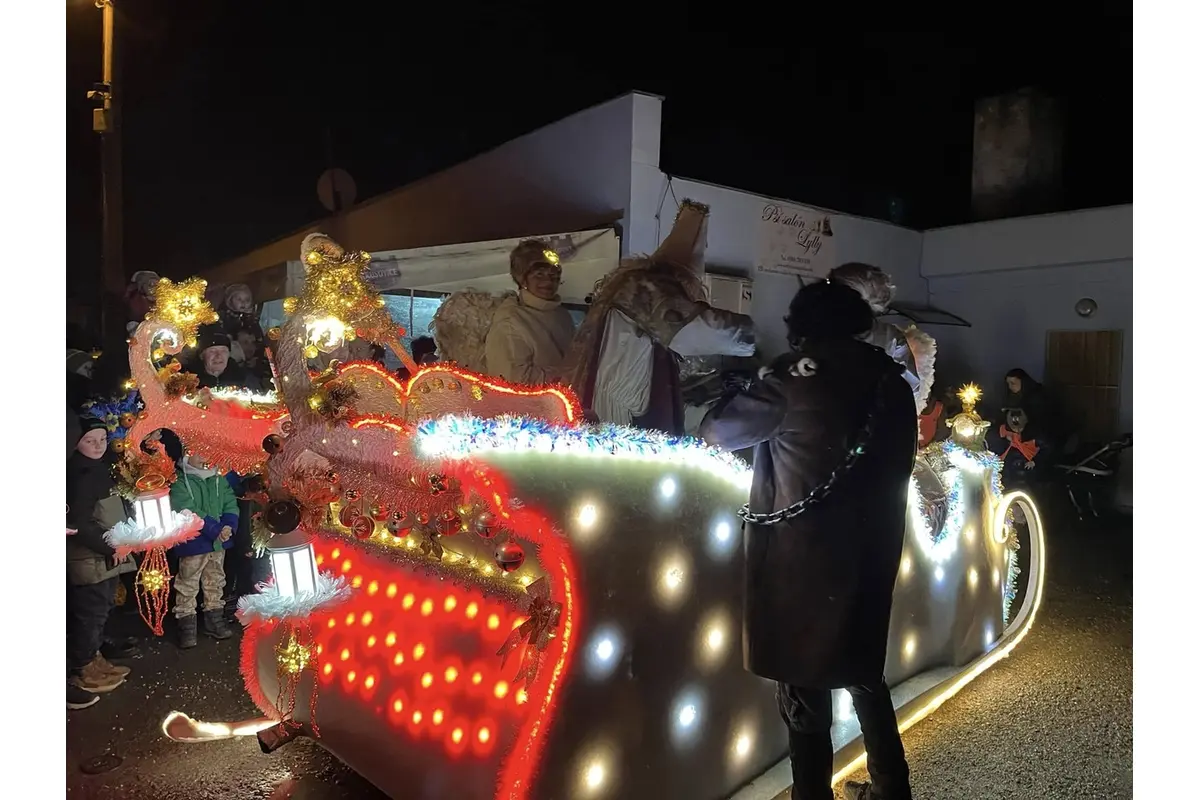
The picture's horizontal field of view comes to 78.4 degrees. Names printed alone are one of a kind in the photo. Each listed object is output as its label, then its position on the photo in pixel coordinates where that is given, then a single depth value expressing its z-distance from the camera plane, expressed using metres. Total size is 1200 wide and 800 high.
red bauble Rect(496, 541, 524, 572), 1.80
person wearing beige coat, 2.81
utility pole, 4.29
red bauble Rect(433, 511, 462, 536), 1.97
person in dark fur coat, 1.95
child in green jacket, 3.91
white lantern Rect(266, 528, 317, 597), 2.07
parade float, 1.84
